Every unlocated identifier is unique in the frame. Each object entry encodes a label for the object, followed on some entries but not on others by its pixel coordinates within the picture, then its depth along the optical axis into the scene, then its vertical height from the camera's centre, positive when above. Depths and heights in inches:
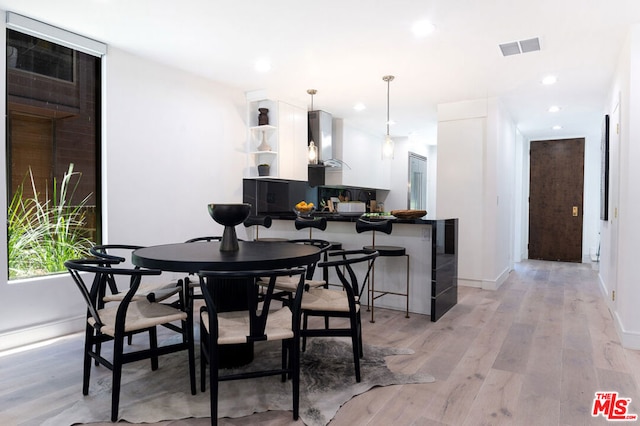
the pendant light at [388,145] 172.5 +25.2
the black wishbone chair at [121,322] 78.2 -24.1
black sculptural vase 96.0 -3.4
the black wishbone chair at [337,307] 92.9 -23.9
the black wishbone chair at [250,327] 73.0 -24.0
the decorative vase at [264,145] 201.8 +29.3
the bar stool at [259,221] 160.2 -6.8
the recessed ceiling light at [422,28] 122.3 +54.2
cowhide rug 80.2 -41.3
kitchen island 149.2 -22.1
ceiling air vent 135.1 +54.1
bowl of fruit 176.1 -2.2
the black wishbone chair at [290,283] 109.8 -22.5
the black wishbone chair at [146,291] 99.3 -22.6
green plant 124.3 -8.6
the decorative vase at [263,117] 200.8 +42.8
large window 123.7 +17.8
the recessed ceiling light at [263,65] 158.7 +55.6
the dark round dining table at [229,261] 79.0 -11.4
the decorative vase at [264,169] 201.0 +17.2
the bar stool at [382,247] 143.9 -16.2
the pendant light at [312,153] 181.5 +23.0
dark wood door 304.8 +4.1
